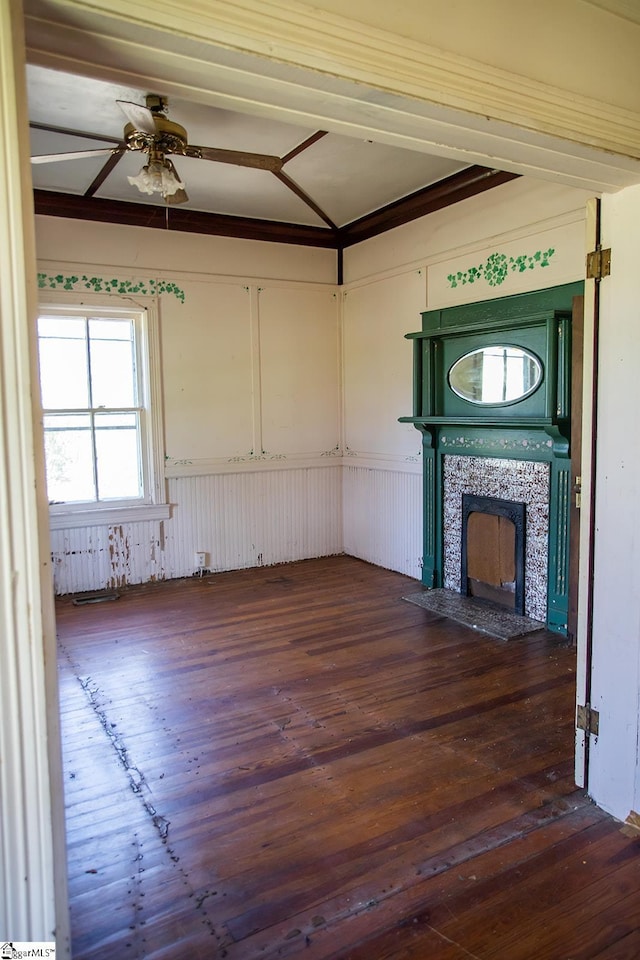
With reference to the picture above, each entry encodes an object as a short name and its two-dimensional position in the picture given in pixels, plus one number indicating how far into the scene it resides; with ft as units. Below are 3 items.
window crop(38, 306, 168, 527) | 15.76
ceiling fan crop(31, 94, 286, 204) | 9.03
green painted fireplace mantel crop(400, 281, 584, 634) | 12.39
